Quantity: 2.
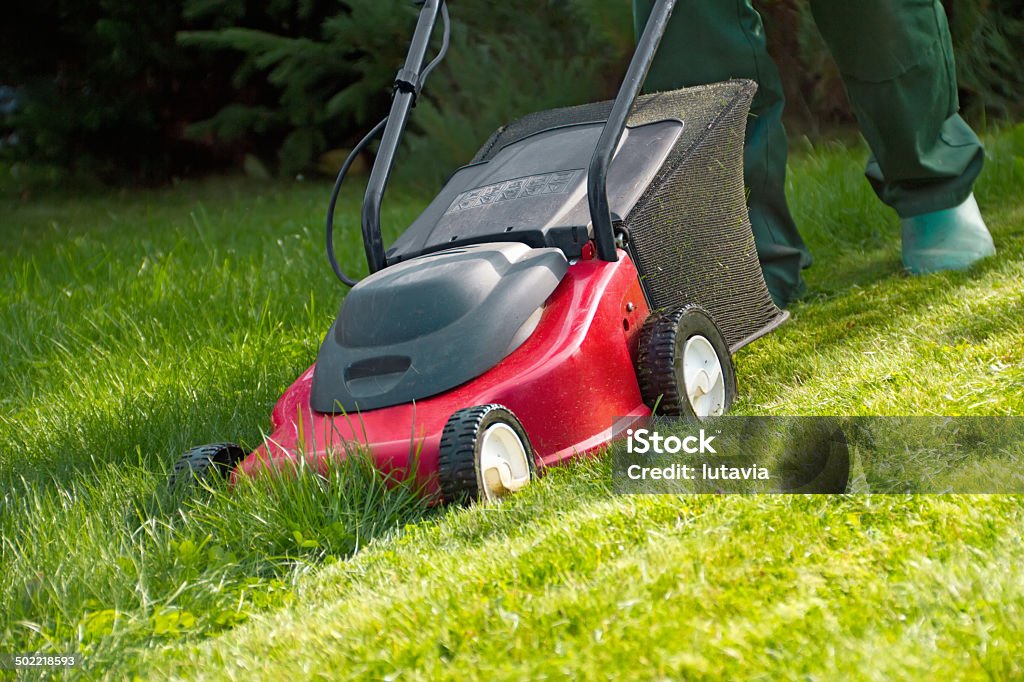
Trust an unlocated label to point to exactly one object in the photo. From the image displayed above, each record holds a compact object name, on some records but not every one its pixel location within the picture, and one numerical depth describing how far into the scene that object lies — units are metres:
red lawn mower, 3.63
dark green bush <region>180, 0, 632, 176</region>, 7.97
